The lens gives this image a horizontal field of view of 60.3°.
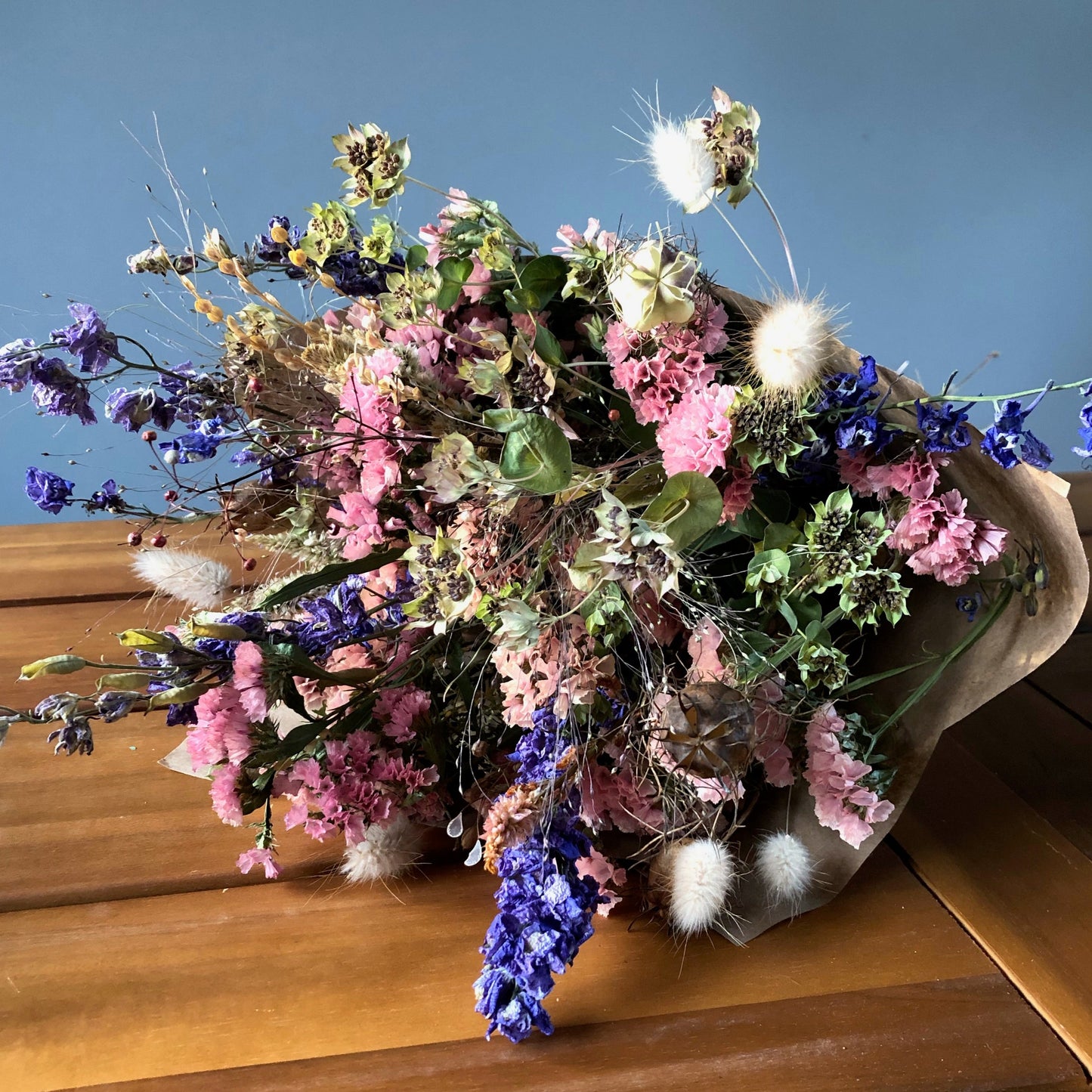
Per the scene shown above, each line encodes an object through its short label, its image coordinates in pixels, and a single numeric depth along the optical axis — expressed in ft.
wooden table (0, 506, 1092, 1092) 1.59
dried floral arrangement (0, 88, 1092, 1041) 1.73
